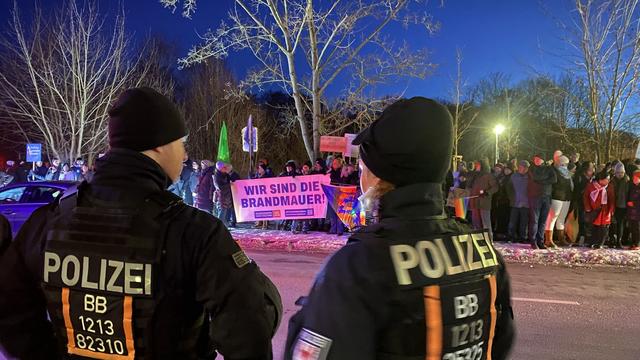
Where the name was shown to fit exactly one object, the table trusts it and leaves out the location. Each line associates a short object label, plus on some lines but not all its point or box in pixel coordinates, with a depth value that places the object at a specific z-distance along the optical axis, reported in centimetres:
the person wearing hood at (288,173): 1214
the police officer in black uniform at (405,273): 139
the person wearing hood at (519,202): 1076
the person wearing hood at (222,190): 1217
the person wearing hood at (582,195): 1085
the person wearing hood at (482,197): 1084
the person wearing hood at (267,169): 1315
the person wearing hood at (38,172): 1869
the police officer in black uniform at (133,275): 157
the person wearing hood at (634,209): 1030
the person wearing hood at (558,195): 1048
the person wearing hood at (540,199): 1037
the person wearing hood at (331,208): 1162
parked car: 920
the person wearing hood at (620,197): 1049
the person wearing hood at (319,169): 1224
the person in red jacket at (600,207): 1031
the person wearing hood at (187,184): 1294
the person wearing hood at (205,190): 1235
